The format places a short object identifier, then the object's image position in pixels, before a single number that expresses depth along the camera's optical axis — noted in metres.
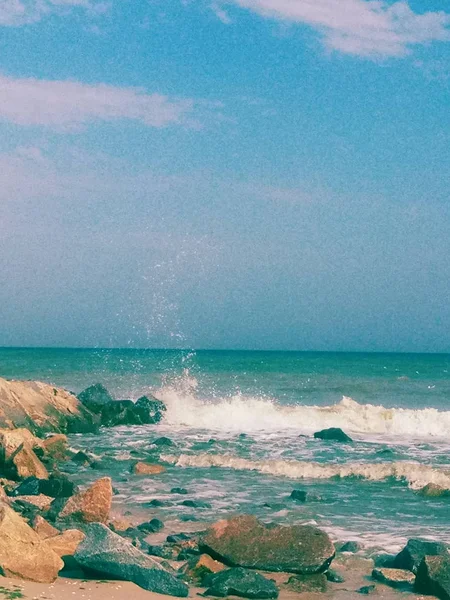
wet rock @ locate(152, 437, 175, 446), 25.09
